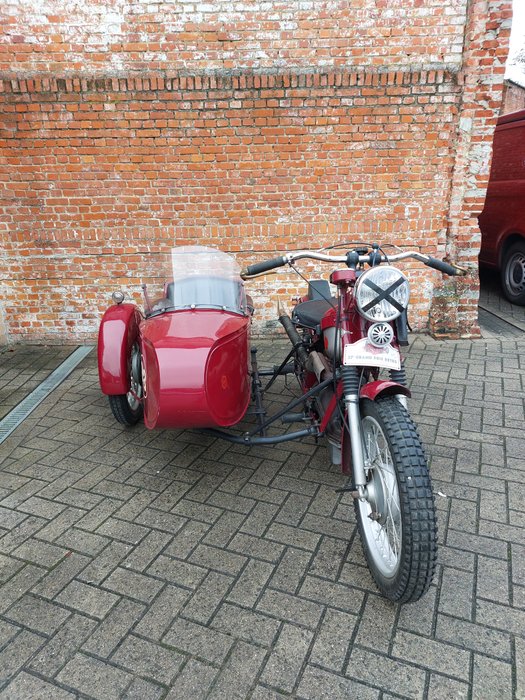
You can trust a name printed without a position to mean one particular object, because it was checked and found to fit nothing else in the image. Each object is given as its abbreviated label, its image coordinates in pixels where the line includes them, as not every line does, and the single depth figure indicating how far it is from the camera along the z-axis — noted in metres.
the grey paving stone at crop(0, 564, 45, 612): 2.12
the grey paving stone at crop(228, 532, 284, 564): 2.35
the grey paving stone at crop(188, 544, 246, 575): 2.28
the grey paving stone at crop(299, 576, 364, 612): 2.05
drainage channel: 3.80
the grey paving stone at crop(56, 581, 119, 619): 2.06
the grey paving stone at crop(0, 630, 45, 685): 1.80
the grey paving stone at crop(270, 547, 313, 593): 2.16
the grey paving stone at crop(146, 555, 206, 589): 2.20
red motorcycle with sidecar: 1.89
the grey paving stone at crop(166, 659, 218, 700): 1.69
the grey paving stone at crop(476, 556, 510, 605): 2.07
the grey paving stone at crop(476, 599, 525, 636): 1.91
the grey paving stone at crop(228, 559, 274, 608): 2.09
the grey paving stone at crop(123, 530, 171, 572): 2.31
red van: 6.43
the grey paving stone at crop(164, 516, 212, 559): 2.38
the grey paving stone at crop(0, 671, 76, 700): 1.70
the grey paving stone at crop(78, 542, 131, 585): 2.24
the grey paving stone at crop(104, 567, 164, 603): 2.13
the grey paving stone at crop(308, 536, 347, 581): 2.22
